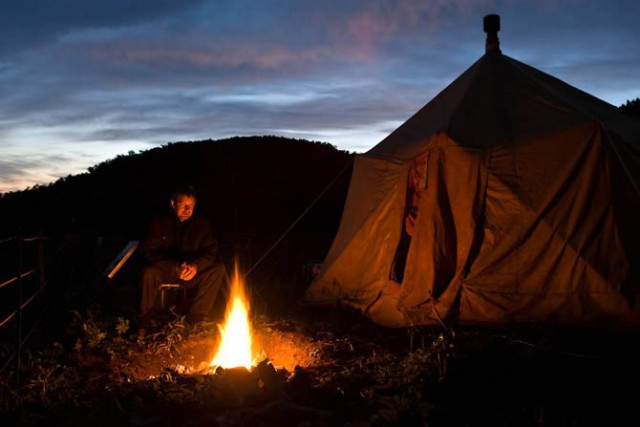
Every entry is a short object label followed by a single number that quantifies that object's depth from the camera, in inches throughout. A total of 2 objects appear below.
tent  208.1
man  239.8
